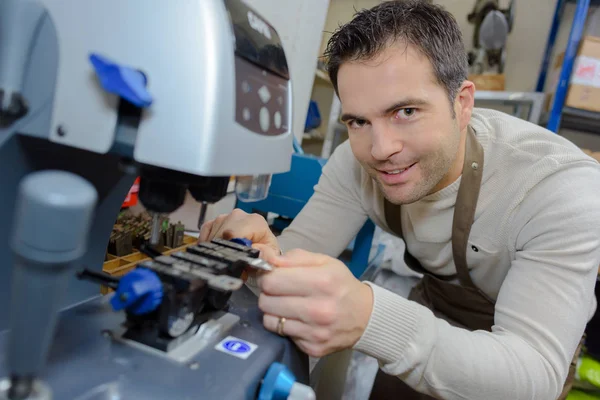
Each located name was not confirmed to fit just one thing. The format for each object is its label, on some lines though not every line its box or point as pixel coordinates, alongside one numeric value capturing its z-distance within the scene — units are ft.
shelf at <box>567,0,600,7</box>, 6.24
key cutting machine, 0.90
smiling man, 1.87
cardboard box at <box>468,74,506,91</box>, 6.62
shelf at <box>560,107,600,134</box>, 5.53
